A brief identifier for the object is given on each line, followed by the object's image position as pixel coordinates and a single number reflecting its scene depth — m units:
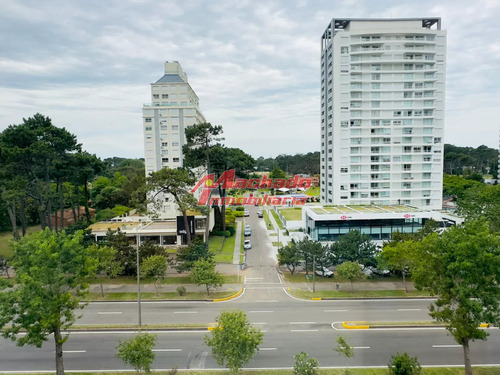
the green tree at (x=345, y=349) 16.62
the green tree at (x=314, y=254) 33.31
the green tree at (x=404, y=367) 15.80
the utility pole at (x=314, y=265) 30.91
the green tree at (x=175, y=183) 36.66
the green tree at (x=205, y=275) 29.11
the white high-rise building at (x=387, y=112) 58.09
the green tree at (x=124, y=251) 33.38
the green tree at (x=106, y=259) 30.41
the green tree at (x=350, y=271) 29.59
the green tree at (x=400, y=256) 28.34
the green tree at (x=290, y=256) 33.91
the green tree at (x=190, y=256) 32.72
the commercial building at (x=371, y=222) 44.62
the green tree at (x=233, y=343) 15.97
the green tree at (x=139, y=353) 16.41
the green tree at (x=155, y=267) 30.44
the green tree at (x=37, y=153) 38.66
